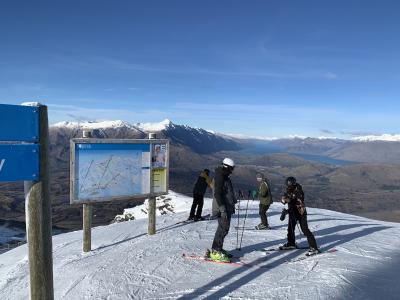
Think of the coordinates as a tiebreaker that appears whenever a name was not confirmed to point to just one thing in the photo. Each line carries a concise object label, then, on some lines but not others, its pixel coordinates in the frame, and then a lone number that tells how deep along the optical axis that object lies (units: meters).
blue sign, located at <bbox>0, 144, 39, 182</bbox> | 4.14
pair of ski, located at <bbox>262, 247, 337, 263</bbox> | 10.29
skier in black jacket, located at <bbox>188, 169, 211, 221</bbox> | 16.02
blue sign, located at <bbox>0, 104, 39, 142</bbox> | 4.11
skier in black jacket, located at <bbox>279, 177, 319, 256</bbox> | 10.74
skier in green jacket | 14.77
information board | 10.99
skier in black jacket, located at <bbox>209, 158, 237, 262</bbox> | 9.46
